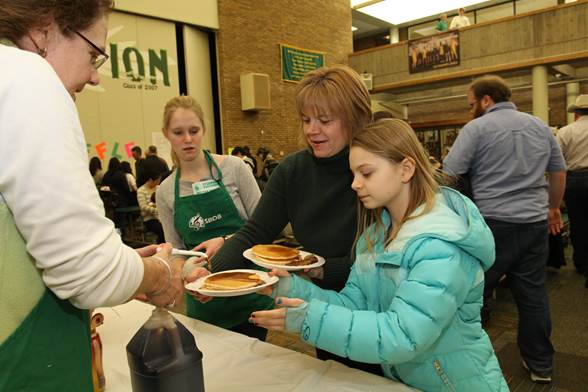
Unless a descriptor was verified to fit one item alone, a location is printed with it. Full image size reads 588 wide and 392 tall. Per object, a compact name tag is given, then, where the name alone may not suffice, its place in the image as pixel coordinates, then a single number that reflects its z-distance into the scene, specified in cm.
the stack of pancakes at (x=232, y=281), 140
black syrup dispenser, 103
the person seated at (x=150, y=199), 596
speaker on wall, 1187
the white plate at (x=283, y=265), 154
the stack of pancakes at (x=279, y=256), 166
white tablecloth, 125
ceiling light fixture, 1421
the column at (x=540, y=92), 1117
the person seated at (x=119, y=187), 767
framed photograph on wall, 1277
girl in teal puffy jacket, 111
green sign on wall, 1326
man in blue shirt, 281
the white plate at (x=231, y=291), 130
